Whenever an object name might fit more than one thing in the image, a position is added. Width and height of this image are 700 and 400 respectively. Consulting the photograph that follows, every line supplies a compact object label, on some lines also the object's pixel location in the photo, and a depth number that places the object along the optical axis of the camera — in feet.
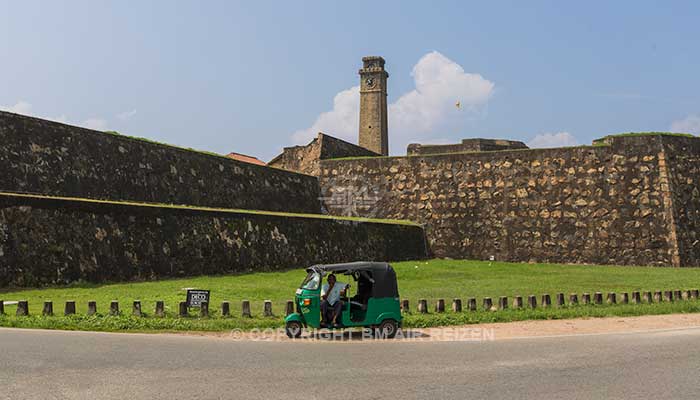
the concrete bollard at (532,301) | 50.98
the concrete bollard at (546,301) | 51.70
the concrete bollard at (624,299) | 55.21
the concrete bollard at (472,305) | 49.03
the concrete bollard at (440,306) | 48.16
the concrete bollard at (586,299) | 53.62
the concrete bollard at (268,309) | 45.01
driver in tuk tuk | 39.32
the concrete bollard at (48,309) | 42.60
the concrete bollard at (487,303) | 49.66
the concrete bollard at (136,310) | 43.25
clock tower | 253.85
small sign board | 44.62
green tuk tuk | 39.27
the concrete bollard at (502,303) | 50.14
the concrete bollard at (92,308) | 43.16
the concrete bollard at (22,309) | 42.39
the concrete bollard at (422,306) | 48.13
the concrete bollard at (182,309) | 44.09
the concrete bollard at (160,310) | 43.66
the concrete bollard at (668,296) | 56.65
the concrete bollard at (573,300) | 52.95
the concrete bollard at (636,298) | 55.49
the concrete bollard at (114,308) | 43.37
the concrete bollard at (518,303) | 50.77
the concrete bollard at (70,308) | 42.65
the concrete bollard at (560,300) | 52.75
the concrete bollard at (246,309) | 44.57
